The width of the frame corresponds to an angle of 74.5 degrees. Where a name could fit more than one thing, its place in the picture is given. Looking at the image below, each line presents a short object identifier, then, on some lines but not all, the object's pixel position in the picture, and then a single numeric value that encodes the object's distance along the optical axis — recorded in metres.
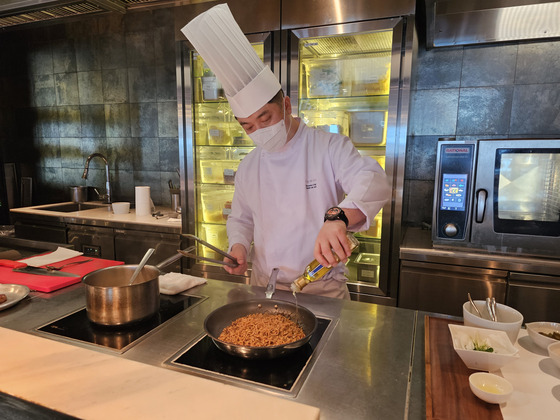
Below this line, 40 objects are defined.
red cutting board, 1.62
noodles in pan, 1.12
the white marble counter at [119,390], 0.84
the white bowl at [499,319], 1.16
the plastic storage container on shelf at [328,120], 2.91
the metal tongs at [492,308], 1.26
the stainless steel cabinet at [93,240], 3.59
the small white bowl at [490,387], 0.88
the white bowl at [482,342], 0.98
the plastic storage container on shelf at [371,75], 2.79
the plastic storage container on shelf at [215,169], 3.38
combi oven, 2.33
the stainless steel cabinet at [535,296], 2.34
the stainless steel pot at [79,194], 4.50
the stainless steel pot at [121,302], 1.23
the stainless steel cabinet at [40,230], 3.78
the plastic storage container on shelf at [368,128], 2.82
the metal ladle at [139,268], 1.34
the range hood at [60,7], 2.39
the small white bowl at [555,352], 1.03
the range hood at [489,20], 2.41
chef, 1.61
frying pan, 1.02
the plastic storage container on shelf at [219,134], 3.33
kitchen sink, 4.26
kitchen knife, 1.74
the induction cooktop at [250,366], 0.98
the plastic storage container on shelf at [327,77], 2.91
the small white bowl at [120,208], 3.81
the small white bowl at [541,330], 1.15
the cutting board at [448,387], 0.87
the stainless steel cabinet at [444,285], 2.45
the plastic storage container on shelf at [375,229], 2.92
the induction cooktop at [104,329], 1.20
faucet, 4.17
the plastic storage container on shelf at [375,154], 2.89
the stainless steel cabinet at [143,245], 3.39
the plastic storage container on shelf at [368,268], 2.95
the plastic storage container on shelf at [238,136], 3.31
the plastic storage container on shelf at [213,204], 3.46
